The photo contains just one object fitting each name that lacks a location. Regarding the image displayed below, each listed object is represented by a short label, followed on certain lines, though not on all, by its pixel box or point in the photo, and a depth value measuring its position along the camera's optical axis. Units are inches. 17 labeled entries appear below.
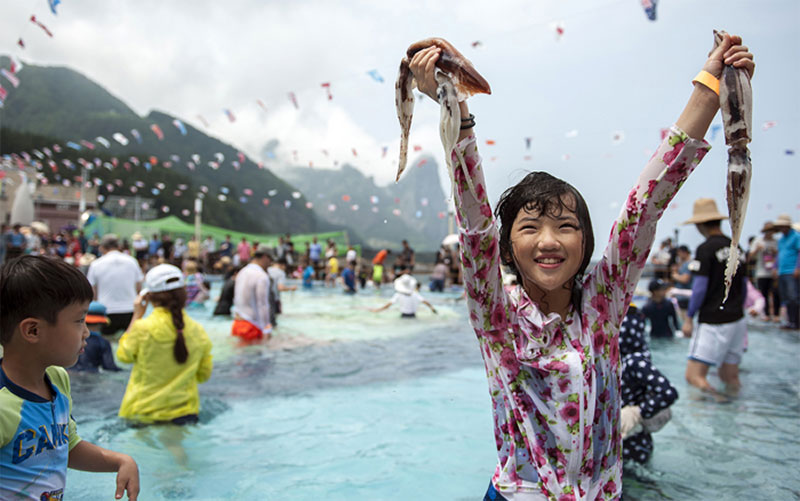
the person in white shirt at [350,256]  721.6
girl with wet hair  55.1
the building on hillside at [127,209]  1793.8
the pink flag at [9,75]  354.5
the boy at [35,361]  54.7
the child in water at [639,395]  112.6
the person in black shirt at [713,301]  179.6
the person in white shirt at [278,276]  385.2
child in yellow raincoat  141.9
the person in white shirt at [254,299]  271.4
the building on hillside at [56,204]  1737.3
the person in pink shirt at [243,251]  802.2
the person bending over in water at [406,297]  423.5
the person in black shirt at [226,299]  366.6
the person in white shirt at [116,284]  262.8
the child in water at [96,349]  205.0
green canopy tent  1009.5
